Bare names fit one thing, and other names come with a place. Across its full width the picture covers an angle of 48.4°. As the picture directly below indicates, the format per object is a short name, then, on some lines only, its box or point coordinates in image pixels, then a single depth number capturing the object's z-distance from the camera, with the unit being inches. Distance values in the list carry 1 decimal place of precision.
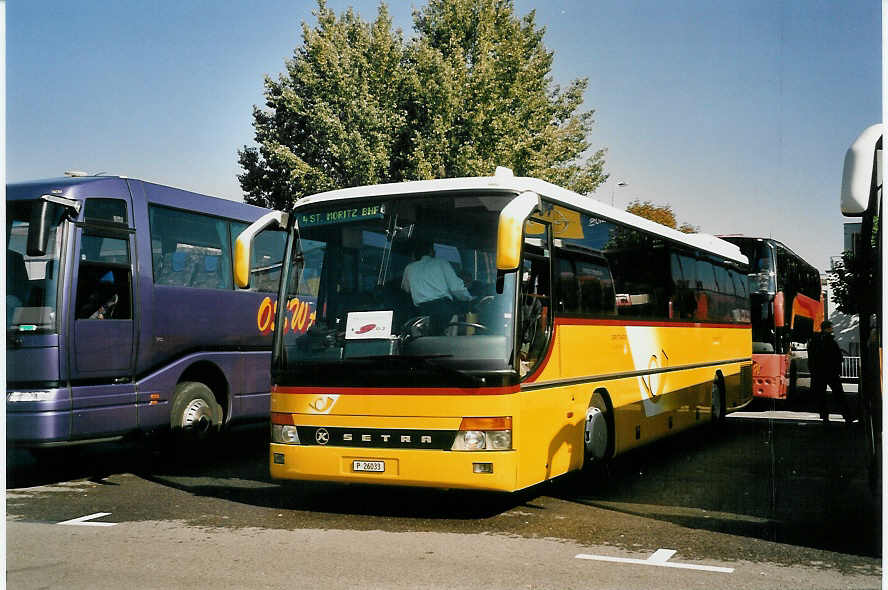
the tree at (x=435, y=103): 930.1
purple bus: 402.0
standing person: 653.3
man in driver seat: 325.4
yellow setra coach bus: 317.7
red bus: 778.2
